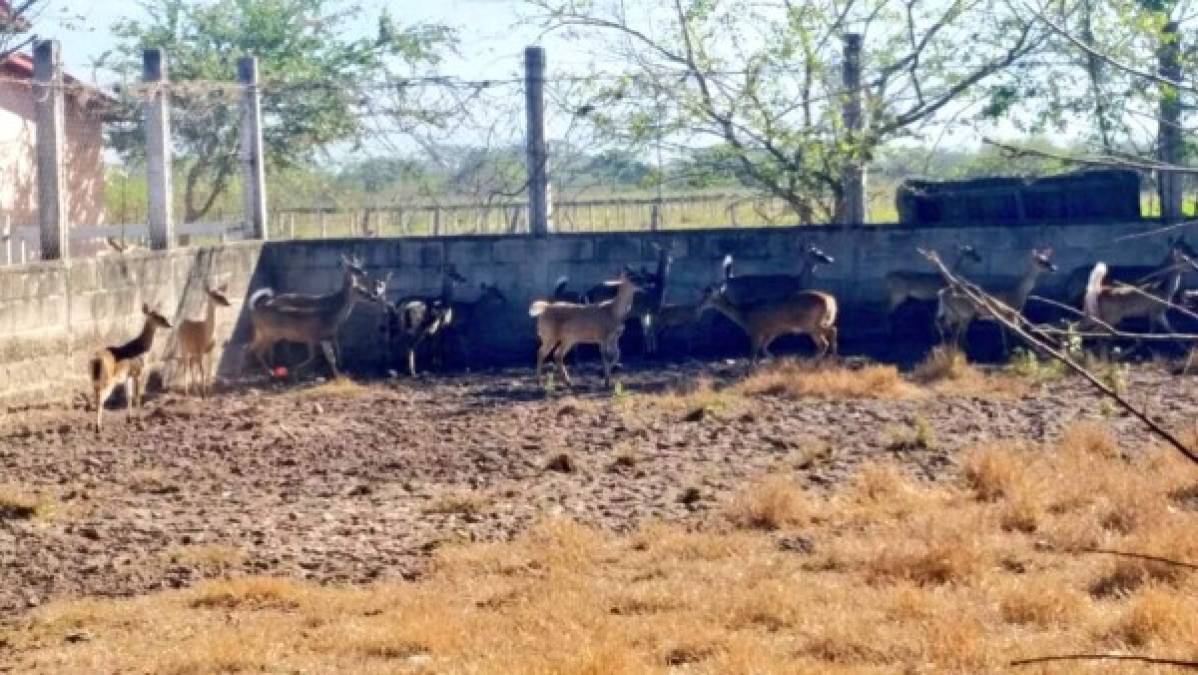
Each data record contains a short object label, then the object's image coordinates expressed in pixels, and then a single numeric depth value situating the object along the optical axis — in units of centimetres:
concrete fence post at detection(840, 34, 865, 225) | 2253
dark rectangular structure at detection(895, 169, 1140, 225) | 2162
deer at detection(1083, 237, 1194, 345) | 2020
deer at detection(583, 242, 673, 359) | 2114
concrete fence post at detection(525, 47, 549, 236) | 2192
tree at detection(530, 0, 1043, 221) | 2273
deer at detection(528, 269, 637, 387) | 1962
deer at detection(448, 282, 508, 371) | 2184
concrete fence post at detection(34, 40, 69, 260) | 1705
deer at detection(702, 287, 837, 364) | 2048
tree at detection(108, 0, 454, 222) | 2147
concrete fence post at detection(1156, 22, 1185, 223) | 1853
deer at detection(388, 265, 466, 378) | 2111
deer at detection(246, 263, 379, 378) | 2073
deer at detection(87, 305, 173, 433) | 1639
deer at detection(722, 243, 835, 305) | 2158
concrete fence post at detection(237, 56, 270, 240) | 2155
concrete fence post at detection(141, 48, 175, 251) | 1959
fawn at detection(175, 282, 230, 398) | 1908
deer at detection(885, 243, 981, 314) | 2134
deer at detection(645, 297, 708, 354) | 2141
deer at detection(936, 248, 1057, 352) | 2070
